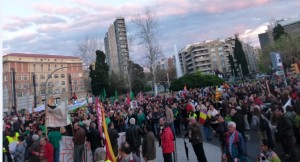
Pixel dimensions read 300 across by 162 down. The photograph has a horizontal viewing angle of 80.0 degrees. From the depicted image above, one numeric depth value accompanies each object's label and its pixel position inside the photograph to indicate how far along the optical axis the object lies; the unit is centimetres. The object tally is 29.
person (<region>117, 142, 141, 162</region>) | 372
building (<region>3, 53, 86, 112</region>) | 5881
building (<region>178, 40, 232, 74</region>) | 8746
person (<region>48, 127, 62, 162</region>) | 666
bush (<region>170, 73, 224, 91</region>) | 2391
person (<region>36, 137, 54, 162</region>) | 554
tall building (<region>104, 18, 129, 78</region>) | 6722
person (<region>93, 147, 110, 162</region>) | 322
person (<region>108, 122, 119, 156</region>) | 621
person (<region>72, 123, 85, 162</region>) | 627
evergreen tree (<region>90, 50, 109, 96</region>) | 3227
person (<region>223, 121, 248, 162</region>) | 436
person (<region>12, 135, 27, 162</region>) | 643
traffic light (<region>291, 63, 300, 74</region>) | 1345
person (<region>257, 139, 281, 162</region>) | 391
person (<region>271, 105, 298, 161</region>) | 551
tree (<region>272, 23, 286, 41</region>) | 4147
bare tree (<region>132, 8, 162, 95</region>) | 2668
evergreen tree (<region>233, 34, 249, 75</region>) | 5220
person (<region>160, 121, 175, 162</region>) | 571
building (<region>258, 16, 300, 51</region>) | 7863
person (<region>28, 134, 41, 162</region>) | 558
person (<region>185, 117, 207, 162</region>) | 580
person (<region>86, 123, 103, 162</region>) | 641
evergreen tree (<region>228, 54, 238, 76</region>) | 5785
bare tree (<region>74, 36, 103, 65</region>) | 3461
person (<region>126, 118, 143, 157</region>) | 631
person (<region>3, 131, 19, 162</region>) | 736
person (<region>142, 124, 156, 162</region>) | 542
